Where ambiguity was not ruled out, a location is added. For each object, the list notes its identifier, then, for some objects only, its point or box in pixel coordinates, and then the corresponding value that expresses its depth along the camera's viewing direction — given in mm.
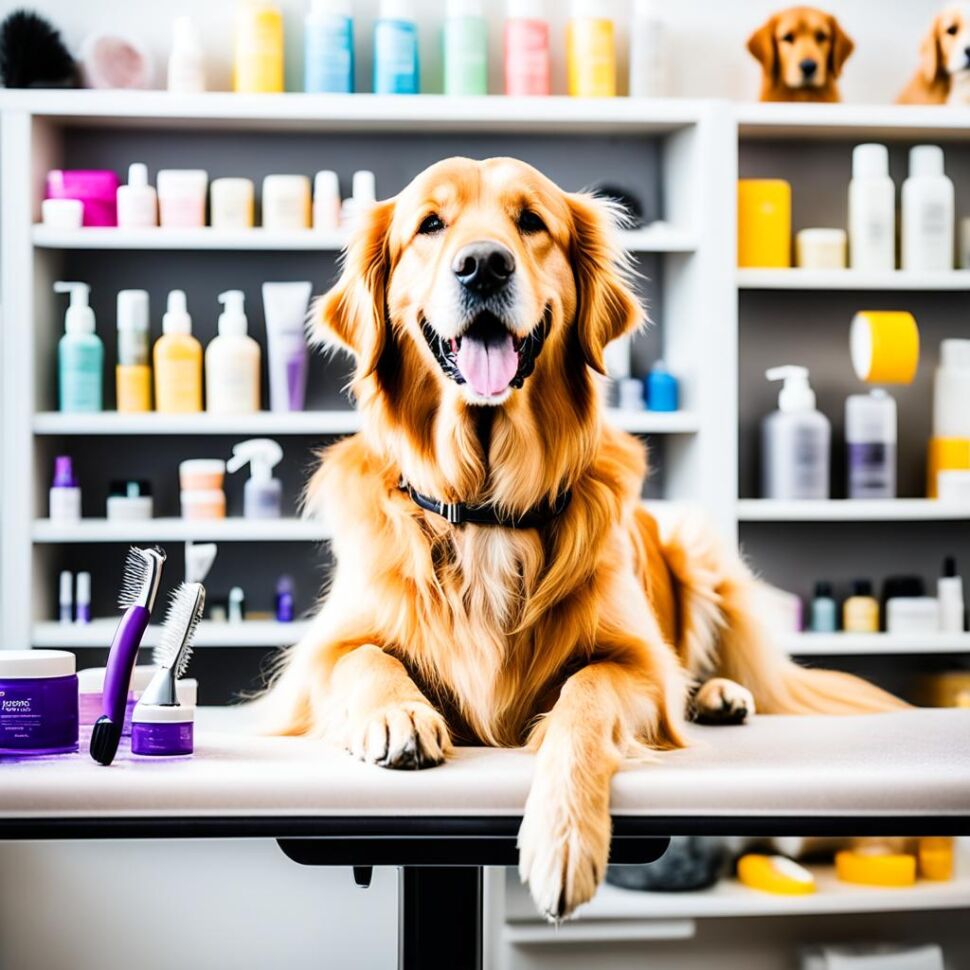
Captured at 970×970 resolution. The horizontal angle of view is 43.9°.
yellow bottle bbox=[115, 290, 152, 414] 2477
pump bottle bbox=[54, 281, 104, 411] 2453
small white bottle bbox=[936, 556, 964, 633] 2635
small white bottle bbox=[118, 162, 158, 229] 2459
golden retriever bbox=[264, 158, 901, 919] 1149
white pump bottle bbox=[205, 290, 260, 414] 2480
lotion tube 2520
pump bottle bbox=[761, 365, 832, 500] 2586
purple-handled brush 947
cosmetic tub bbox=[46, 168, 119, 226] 2461
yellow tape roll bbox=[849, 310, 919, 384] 2545
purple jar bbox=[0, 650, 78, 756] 965
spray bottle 2500
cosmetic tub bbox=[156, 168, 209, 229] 2473
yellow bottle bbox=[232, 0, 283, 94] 2484
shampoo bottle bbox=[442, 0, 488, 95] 2498
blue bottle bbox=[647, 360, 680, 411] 2574
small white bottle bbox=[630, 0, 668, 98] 2570
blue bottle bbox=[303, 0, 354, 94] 2482
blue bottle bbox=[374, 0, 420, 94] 2484
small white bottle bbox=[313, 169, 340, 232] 2496
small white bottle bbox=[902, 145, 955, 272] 2604
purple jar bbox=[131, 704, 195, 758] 985
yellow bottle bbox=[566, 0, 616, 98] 2543
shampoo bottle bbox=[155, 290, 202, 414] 2475
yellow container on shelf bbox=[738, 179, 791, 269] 2586
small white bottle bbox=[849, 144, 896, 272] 2594
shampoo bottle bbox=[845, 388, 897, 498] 2615
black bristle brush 2447
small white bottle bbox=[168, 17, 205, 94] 2477
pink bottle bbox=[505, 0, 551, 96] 2525
